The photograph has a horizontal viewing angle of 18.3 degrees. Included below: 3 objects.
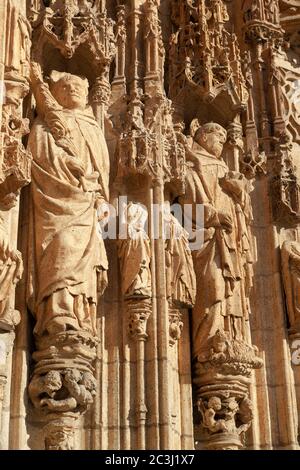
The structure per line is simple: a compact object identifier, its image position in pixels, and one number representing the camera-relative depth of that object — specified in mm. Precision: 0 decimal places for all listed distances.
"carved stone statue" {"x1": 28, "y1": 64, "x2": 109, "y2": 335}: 9000
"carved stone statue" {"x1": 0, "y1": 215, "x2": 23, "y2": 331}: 8664
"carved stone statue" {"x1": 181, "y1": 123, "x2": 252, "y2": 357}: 10461
